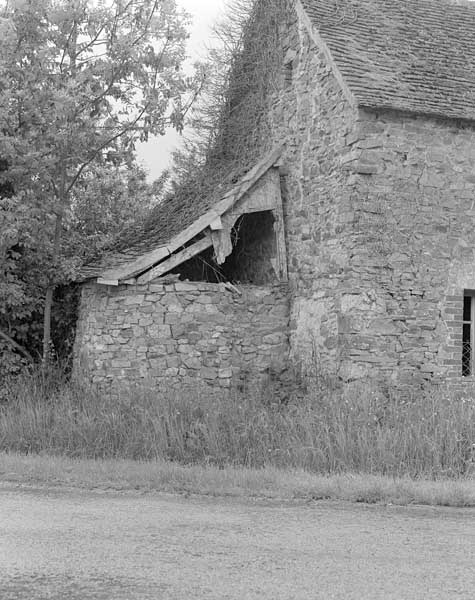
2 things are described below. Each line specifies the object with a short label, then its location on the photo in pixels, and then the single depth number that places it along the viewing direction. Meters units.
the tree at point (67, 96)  14.94
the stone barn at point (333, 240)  13.96
